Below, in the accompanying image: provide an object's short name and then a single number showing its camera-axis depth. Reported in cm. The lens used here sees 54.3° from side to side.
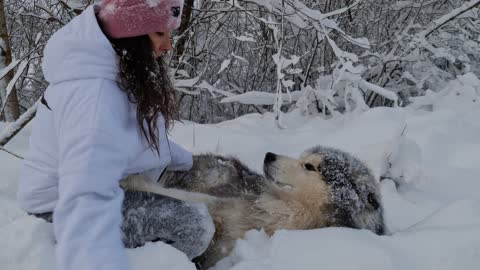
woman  173
